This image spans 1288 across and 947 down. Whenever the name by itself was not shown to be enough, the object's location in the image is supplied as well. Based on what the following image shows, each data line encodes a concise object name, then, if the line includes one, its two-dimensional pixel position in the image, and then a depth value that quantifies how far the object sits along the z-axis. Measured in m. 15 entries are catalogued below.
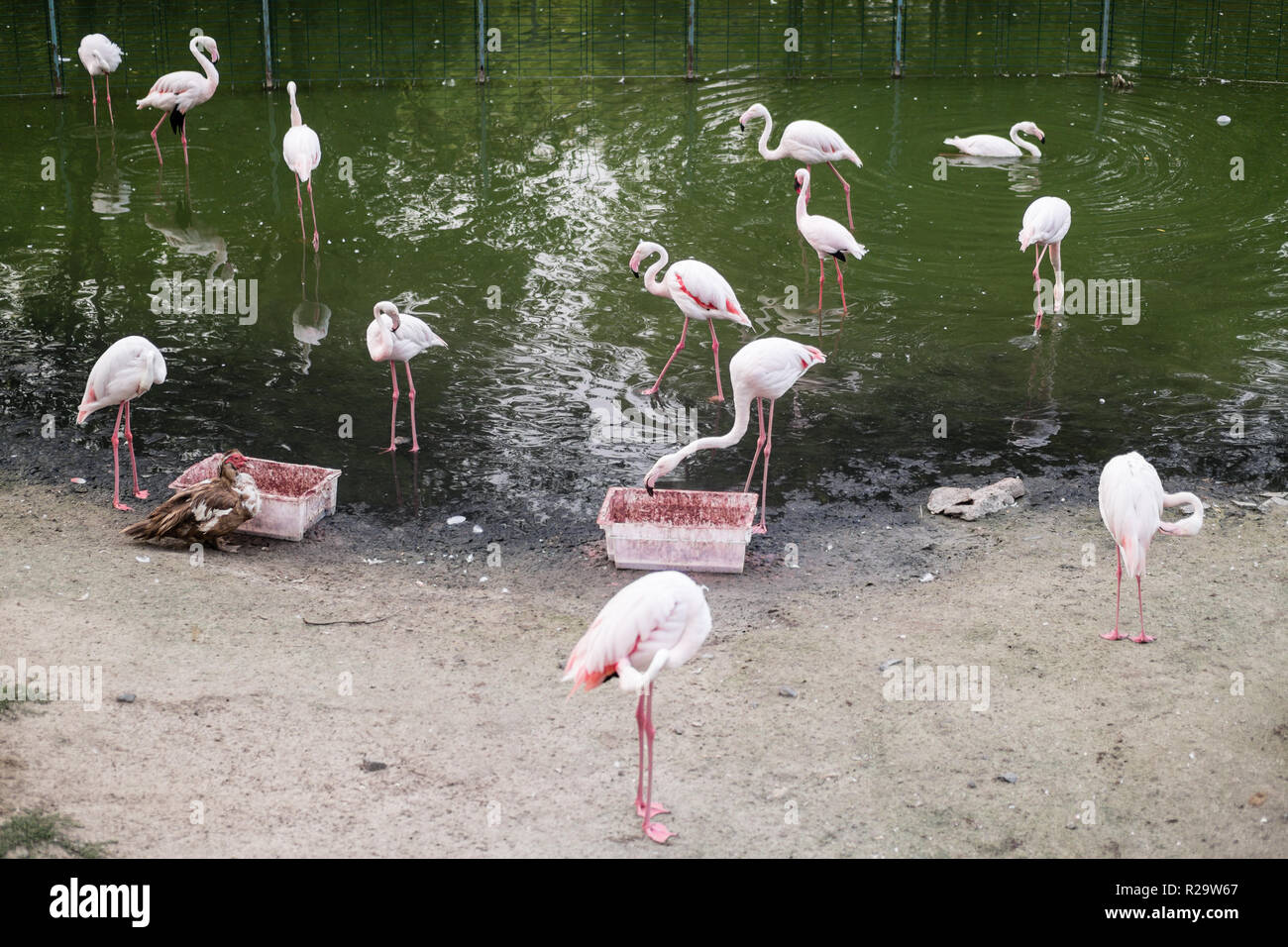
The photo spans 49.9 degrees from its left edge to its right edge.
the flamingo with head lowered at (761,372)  8.23
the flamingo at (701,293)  10.02
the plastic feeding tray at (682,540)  7.82
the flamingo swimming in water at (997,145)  14.64
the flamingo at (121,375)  8.36
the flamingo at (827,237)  11.24
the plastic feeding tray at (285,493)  8.16
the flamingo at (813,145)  13.46
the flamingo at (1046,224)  11.05
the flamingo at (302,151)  12.66
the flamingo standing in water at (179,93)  15.00
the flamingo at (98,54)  16.14
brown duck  7.89
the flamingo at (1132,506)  6.82
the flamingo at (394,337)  9.05
